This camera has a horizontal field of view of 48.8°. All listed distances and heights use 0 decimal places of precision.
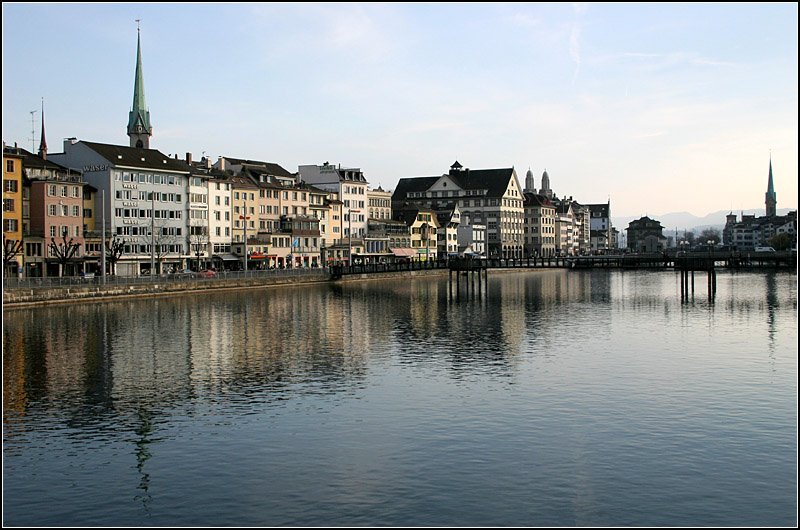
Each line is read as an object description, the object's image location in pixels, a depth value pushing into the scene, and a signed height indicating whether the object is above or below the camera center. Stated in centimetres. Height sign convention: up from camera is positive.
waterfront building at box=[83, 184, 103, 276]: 8738 +314
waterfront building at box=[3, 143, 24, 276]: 7725 +526
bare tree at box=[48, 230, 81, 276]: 8131 +160
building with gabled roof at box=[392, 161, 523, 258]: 18212 +1328
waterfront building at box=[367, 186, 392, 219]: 14475 +972
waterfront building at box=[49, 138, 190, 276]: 9069 +737
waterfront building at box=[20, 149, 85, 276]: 8175 +453
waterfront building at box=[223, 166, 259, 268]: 10981 +679
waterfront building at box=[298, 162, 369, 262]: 13638 +1168
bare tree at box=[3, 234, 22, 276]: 7449 +150
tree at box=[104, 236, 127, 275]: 8481 +156
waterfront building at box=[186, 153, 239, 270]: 10425 +546
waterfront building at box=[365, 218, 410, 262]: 14000 +351
